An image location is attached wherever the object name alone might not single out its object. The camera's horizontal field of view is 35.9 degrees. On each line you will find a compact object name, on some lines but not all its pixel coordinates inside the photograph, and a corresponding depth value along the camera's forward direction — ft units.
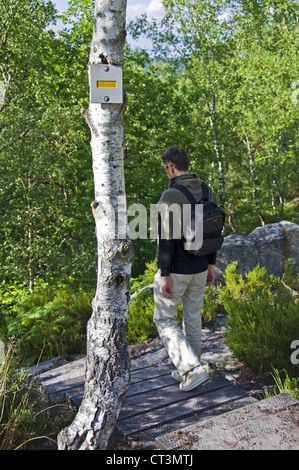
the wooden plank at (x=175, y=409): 11.91
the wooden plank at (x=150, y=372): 14.71
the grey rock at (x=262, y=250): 26.68
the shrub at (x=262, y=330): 15.64
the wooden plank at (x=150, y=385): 13.75
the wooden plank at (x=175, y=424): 11.16
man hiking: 13.25
